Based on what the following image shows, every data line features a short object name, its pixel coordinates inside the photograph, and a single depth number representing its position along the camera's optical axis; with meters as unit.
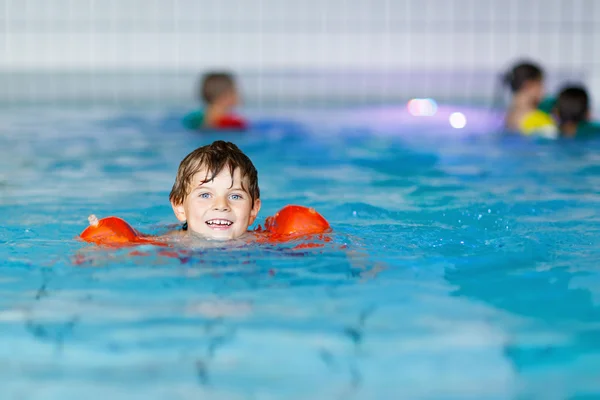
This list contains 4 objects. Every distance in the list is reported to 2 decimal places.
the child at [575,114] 7.56
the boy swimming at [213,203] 3.47
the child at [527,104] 7.68
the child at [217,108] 7.98
